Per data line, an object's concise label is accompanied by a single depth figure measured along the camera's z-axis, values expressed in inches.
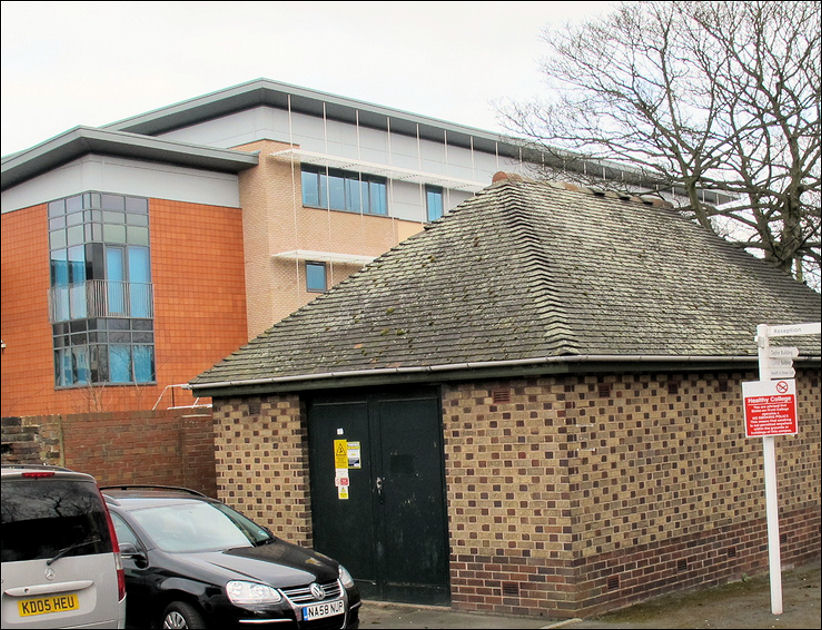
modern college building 1451.8
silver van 309.4
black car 372.8
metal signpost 424.8
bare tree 921.5
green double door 499.8
